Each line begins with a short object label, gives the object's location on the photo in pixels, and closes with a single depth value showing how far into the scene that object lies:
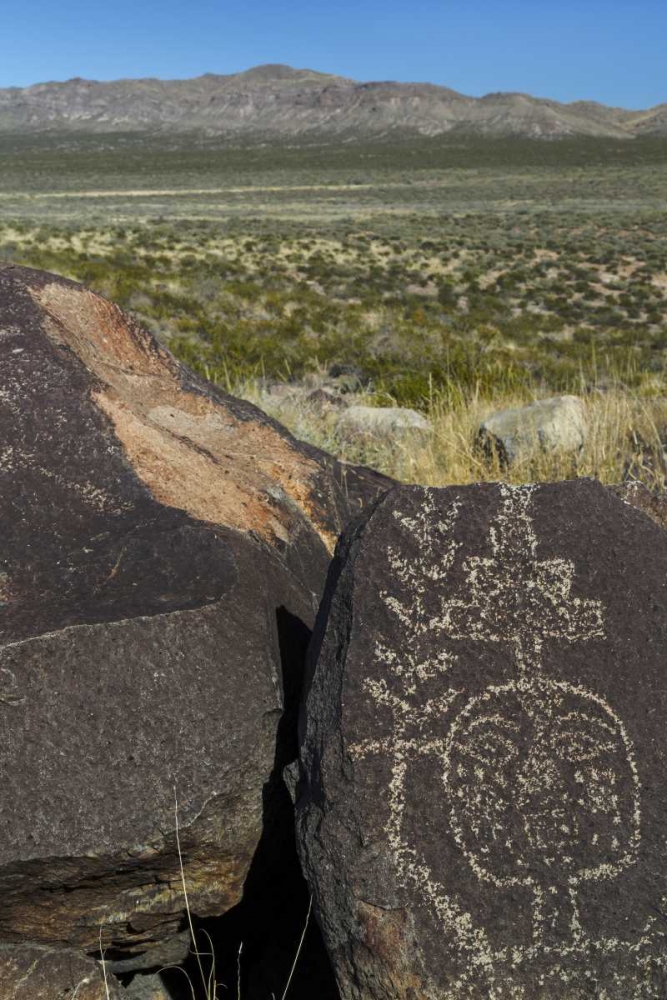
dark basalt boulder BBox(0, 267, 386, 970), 1.93
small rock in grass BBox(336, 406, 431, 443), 5.91
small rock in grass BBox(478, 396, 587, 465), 5.23
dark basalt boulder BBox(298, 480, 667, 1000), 1.77
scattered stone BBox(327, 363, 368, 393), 9.92
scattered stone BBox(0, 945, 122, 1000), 2.08
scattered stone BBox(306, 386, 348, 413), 7.17
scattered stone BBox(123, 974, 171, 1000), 2.33
